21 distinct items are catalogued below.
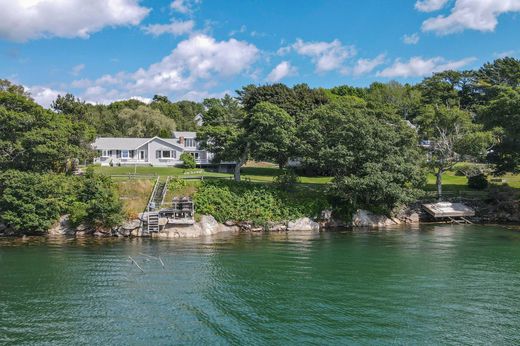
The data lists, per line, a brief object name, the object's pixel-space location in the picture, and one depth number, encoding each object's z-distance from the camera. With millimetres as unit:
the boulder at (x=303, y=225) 48875
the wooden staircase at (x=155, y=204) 44594
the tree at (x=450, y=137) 53031
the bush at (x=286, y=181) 54094
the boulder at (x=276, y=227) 48125
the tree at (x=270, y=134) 52938
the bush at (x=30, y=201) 42219
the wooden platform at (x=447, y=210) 52906
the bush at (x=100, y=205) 43750
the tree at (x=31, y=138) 47188
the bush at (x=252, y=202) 48125
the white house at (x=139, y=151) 77562
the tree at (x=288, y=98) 74938
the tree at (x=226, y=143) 56406
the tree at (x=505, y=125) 53500
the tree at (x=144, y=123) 97312
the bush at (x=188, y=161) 75062
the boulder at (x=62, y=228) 44375
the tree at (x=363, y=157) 49156
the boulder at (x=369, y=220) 50906
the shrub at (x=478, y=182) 62219
